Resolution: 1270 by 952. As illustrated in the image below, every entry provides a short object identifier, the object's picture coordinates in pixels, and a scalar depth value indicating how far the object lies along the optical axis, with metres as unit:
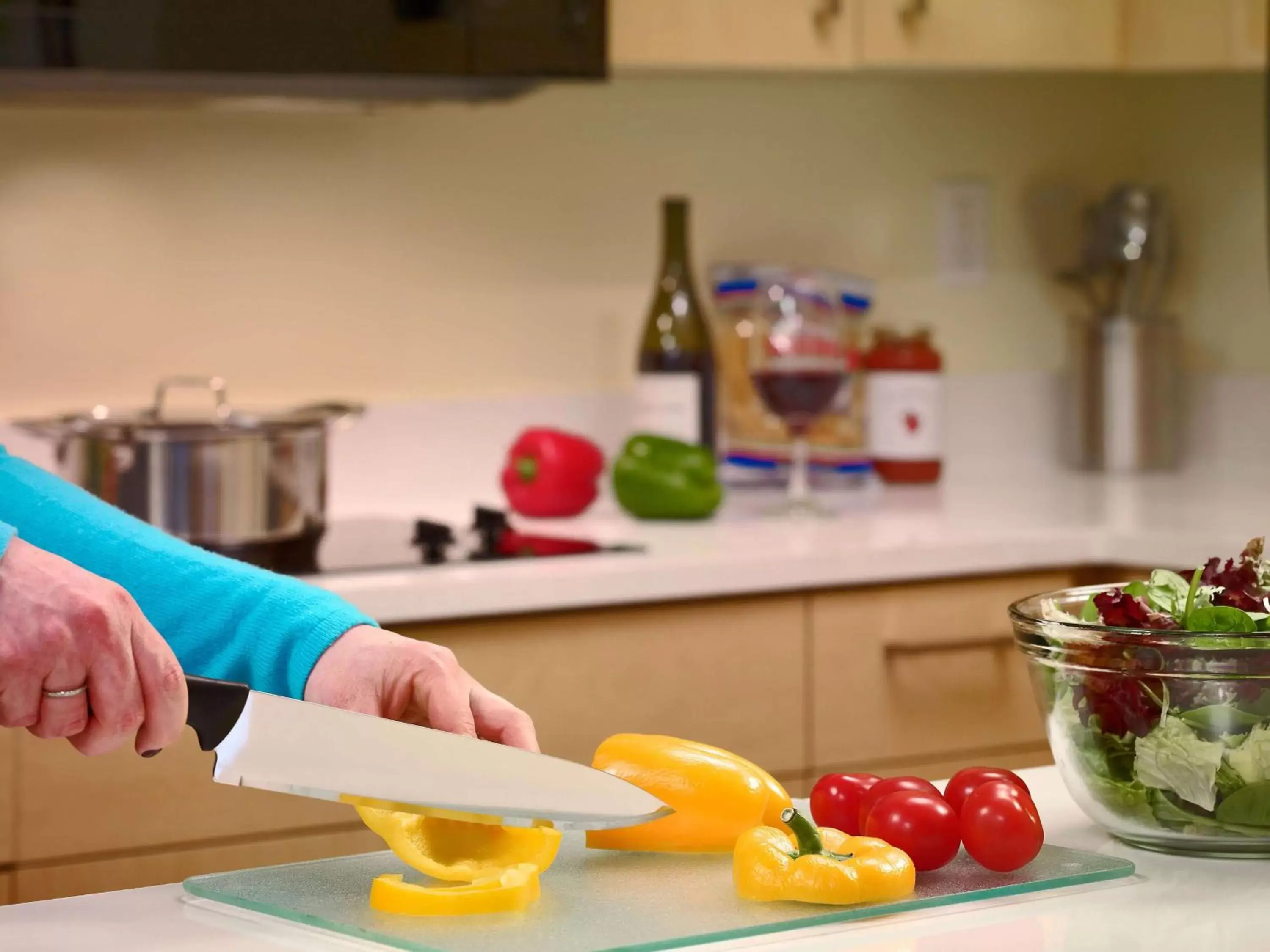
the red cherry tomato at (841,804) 1.69
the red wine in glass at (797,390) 2.76
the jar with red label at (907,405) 3.04
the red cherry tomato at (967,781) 1.64
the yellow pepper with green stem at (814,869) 1.49
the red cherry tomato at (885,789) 1.64
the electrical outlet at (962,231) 3.23
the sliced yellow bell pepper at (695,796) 1.65
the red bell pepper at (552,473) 2.79
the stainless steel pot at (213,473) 2.45
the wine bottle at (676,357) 2.89
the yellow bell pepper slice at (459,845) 1.55
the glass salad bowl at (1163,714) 1.58
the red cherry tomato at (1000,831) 1.58
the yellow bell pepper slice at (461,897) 1.49
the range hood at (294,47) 2.49
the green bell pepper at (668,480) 2.77
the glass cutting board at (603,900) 1.43
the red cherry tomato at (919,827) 1.58
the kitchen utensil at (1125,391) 3.13
